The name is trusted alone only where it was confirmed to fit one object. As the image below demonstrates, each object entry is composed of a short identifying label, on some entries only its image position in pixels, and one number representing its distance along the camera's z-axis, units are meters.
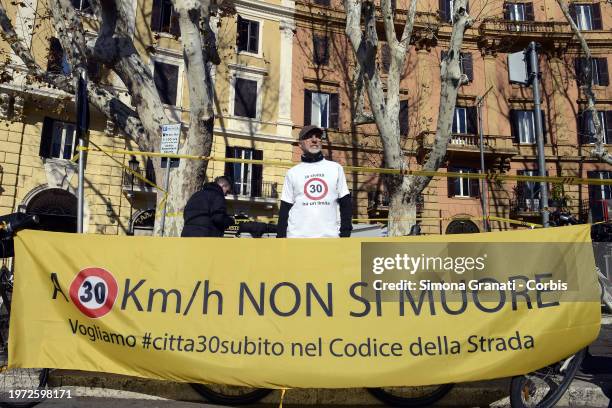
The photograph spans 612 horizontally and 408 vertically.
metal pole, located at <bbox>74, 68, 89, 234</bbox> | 4.46
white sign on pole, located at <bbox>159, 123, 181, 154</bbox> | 6.48
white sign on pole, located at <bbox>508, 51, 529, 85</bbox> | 9.53
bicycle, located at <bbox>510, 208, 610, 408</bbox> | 2.97
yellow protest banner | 2.92
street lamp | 16.89
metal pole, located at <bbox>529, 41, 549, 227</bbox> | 8.37
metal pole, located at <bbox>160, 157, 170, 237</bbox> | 7.13
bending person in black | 4.41
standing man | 3.65
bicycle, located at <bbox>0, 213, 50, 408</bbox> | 3.19
